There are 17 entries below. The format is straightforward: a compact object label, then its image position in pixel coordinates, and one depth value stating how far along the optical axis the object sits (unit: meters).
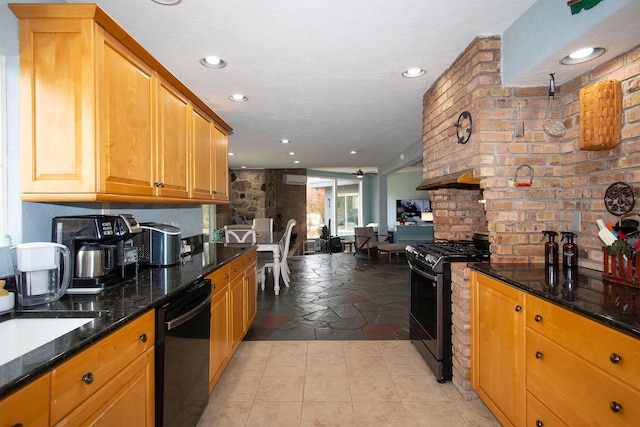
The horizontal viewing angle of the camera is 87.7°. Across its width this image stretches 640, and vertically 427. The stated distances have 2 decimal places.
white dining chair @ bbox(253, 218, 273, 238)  7.09
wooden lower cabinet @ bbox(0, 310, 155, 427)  0.83
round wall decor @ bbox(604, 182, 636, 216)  1.73
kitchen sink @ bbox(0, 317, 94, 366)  1.10
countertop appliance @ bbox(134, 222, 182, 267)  2.22
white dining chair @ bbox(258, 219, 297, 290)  5.05
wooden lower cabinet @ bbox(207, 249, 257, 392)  2.17
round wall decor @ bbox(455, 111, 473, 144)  2.33
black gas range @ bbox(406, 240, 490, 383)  2.32
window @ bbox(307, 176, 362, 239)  12.53
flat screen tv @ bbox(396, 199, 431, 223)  9.98
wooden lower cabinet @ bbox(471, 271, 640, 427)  1.09
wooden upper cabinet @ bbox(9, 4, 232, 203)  1.49
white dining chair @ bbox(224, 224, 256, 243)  5.00
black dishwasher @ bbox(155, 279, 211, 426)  1.47
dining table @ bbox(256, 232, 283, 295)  4.73
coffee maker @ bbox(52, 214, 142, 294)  1.60
